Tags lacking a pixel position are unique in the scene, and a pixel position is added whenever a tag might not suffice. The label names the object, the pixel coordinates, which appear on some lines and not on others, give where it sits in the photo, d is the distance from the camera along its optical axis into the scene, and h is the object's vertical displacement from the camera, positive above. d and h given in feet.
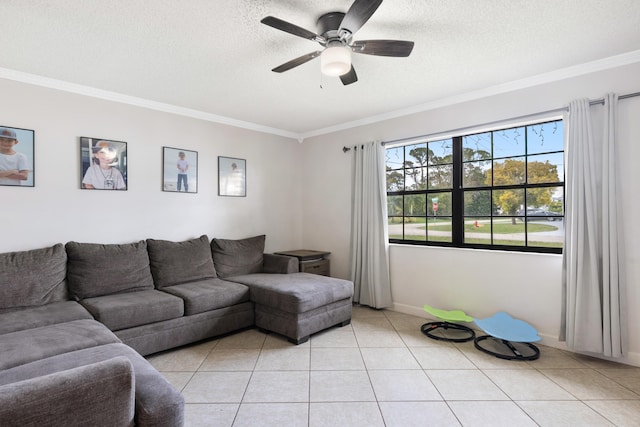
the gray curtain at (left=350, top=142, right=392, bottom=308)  13.24 -0.56
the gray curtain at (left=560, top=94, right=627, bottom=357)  8.32 -0.52
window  10.14 +0.97
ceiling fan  6.35 +3.59
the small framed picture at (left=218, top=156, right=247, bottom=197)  13.94 +1.70
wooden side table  14.02 -1.99
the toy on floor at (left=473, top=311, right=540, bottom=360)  9.07 -3.36
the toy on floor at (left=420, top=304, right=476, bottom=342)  10.45 -3.76
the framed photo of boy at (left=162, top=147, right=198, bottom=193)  12.32 +1.74
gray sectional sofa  3.80 -2.39
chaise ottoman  9.98 -2.81
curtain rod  8.48 +3.09
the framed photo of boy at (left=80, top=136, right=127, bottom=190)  10.50 +1.67
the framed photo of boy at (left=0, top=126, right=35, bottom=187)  9.16 +1.63
